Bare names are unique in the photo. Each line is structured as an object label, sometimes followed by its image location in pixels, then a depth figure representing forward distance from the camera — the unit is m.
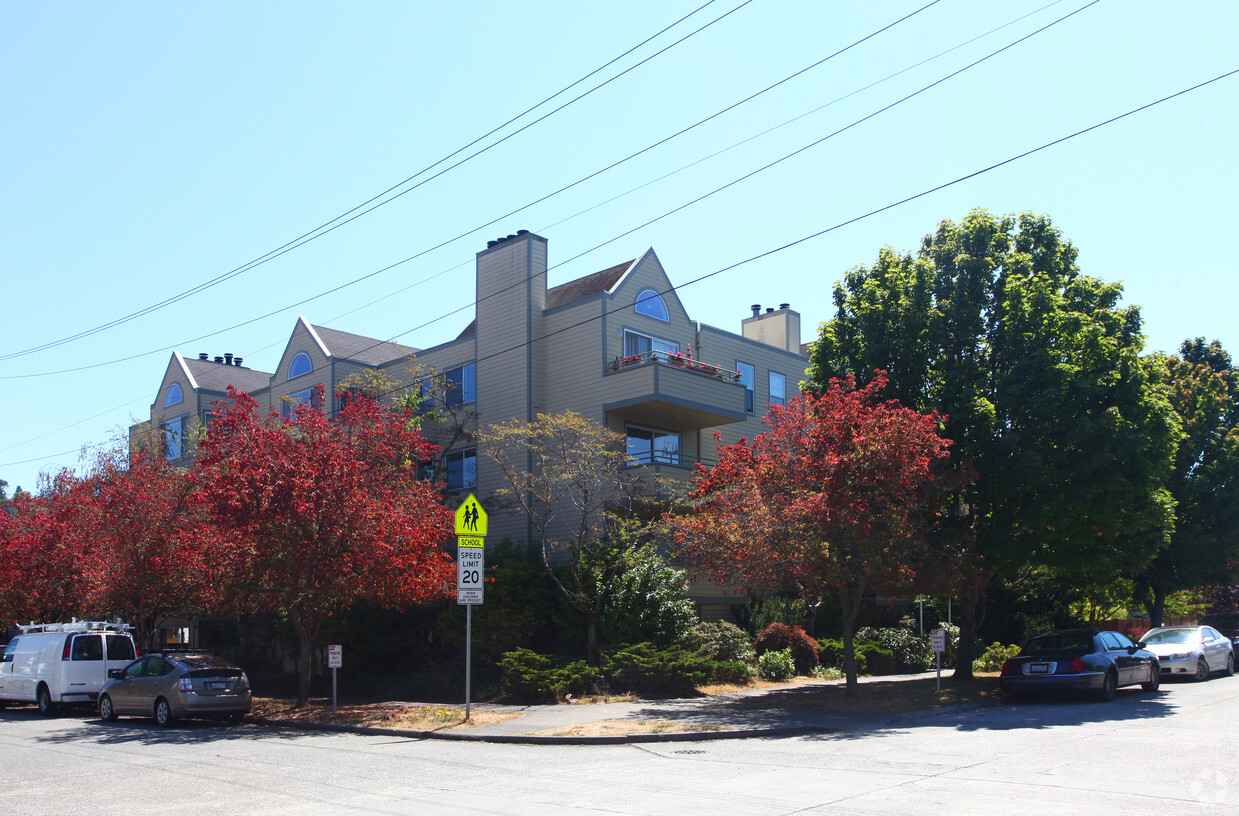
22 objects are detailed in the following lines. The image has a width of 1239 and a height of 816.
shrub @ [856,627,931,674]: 28.70
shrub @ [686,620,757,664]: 24.42
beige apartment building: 28.94
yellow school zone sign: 18.28
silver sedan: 25.47
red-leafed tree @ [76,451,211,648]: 25.42
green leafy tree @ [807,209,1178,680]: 20.14
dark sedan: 19.55
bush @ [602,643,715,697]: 21.36
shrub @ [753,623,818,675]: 26.62
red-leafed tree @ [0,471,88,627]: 28.92
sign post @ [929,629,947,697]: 18.81
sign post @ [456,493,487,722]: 17.83
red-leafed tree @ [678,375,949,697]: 18.05
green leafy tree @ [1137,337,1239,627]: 31.42
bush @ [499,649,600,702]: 20.89
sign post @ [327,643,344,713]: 18.67
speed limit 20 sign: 17.81
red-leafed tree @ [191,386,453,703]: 19.19
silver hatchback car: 18.91
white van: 22.02
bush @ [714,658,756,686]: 23.72
